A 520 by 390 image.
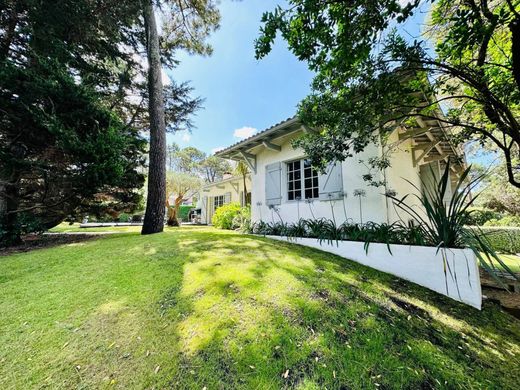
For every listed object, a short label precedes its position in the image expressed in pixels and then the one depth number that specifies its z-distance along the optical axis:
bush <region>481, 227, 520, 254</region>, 7.19
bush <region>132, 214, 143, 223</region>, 19.95
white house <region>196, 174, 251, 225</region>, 12.96
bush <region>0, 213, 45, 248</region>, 5.48
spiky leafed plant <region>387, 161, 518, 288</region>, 2.90
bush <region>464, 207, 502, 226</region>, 10.78
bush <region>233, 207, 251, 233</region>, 8.10
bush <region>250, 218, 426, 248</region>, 3.77
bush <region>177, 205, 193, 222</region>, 22.72
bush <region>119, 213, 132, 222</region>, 20.24
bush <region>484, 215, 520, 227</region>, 10.71
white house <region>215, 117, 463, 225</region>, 5.10
